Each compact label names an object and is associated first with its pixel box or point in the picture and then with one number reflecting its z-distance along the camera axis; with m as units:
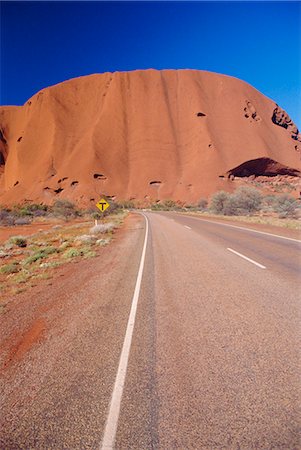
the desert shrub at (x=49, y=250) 11.45
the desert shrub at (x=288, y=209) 25.91
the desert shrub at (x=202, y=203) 59.65
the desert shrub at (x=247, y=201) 31.14
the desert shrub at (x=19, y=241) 15.69
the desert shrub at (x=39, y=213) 44.47
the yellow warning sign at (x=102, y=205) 18.95
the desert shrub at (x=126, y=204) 68.84
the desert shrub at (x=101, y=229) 17.22
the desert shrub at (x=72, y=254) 10.20
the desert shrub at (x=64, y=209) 40.66
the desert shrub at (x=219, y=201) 35.66
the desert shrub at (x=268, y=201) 42.17
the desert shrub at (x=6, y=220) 31.23
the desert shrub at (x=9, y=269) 8.77
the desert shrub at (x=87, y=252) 10.05
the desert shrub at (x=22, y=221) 32.44
